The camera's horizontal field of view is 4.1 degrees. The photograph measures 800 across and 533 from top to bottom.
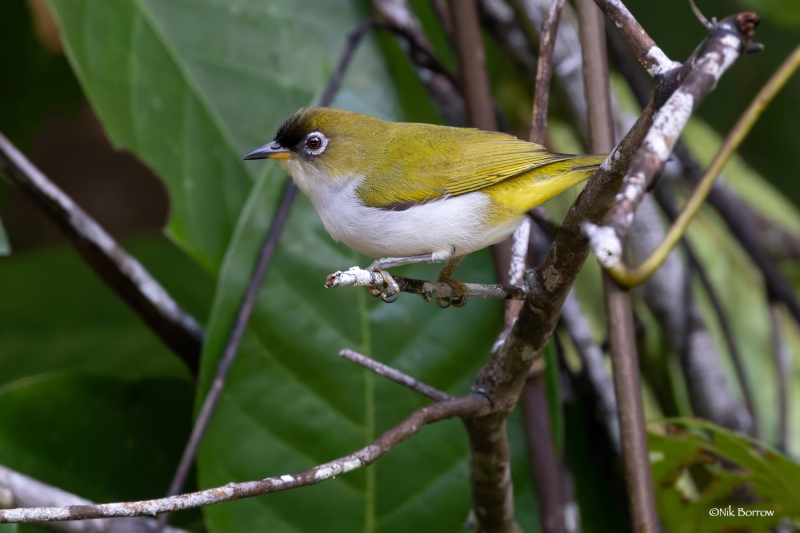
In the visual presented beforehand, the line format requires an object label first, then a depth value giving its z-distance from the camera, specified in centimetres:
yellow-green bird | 322
